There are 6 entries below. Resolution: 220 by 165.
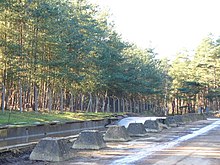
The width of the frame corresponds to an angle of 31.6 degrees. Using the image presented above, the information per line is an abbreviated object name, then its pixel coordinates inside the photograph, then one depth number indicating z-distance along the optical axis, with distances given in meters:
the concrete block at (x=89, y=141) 13.95
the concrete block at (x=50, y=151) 11.15
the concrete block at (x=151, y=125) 23.70
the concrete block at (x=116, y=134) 17.05
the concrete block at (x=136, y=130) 19.88
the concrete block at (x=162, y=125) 26.38
